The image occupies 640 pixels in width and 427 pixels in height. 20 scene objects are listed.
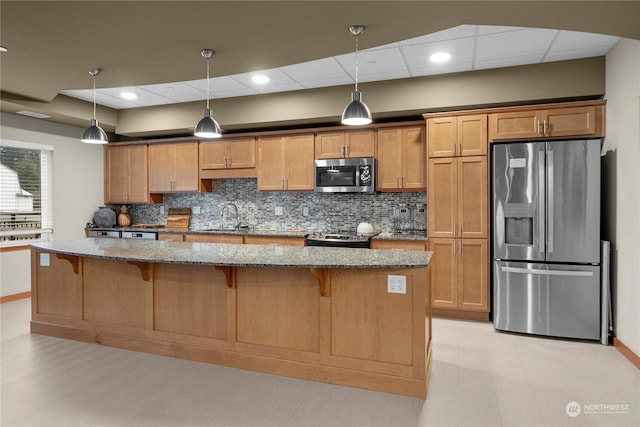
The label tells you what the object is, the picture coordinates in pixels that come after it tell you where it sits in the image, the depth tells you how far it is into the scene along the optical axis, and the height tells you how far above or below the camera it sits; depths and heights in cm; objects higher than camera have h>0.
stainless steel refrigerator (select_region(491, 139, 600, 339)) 360 -27
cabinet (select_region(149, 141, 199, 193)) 584 +68
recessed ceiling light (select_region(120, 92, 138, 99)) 508 +157
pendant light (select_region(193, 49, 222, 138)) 332 +73
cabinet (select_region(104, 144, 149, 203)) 615 +60
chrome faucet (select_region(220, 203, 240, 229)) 599 -8
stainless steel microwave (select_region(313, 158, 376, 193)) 484 +45
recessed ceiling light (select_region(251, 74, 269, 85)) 440 +156
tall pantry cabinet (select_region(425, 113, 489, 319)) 416 +0
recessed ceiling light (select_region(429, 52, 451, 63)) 372 +153
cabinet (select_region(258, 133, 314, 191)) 519 +67
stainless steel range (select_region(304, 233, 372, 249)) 458 -37
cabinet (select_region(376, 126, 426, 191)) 465 +64
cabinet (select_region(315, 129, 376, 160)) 489 +87
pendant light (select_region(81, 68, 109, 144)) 377 +75
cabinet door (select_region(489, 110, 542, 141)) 397 +91
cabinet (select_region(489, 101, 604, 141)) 379 +92
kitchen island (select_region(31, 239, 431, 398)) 254 -74
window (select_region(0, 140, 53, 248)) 505 +25
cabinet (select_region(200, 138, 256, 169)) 552 +84
